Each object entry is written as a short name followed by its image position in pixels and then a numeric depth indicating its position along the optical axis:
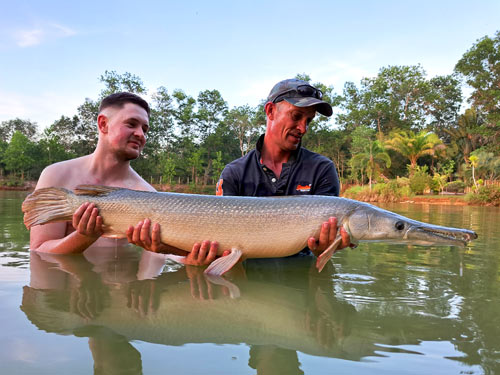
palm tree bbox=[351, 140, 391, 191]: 31.47
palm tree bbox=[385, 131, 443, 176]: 33.84
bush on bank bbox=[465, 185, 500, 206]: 20.83
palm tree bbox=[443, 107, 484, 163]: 39.65
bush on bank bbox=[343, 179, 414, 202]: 25.77
